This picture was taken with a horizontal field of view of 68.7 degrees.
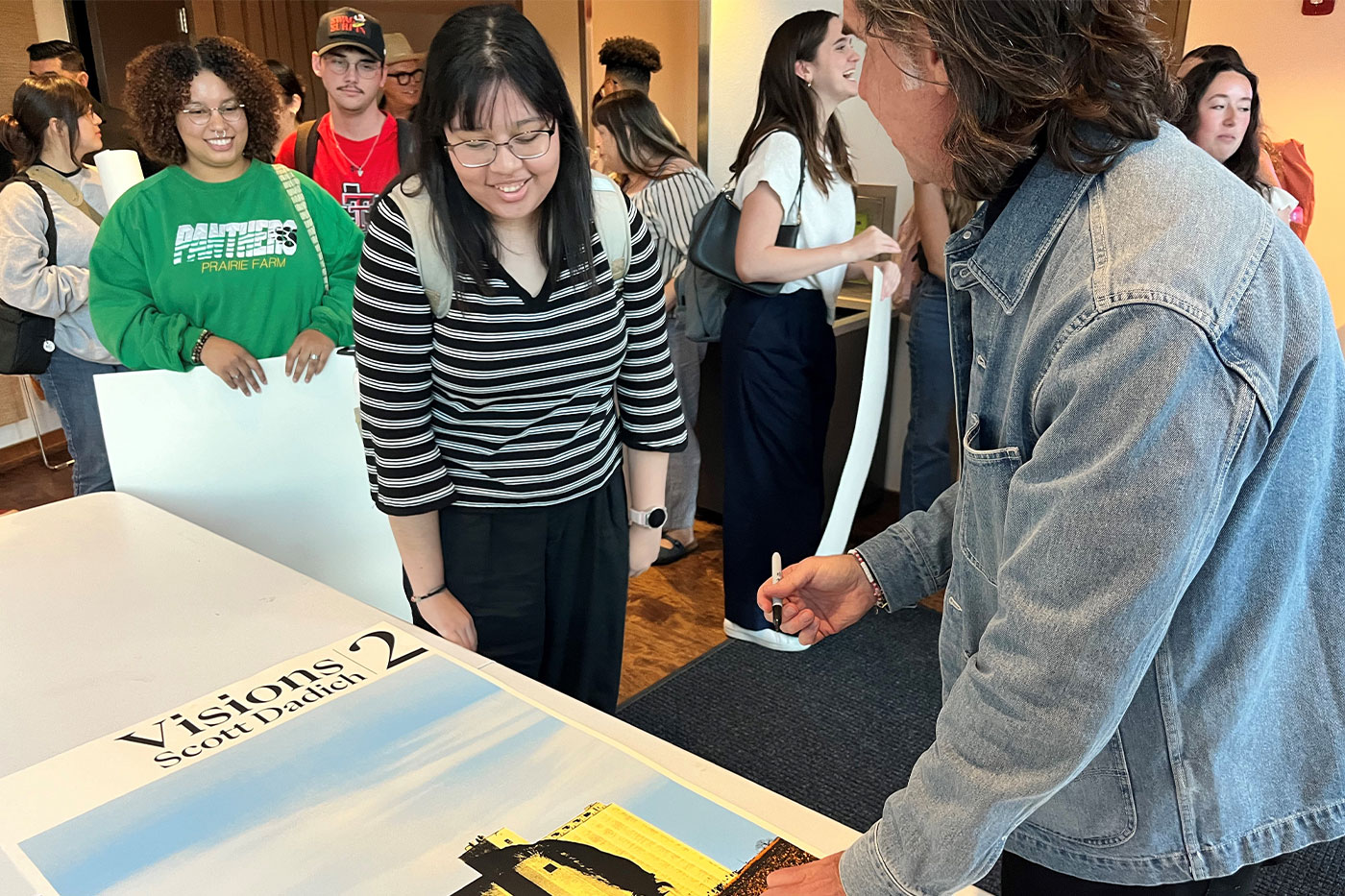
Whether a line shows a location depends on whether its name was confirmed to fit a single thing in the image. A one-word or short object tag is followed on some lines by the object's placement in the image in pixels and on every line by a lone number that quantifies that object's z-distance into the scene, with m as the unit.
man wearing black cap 2.58
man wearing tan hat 3.25
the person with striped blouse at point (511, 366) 1.30
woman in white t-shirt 2.29
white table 1.04
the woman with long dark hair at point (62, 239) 2.56
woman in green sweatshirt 2.09
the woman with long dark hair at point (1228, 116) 2.37
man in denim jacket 0.58
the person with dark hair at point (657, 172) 2.89
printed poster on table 0.84
